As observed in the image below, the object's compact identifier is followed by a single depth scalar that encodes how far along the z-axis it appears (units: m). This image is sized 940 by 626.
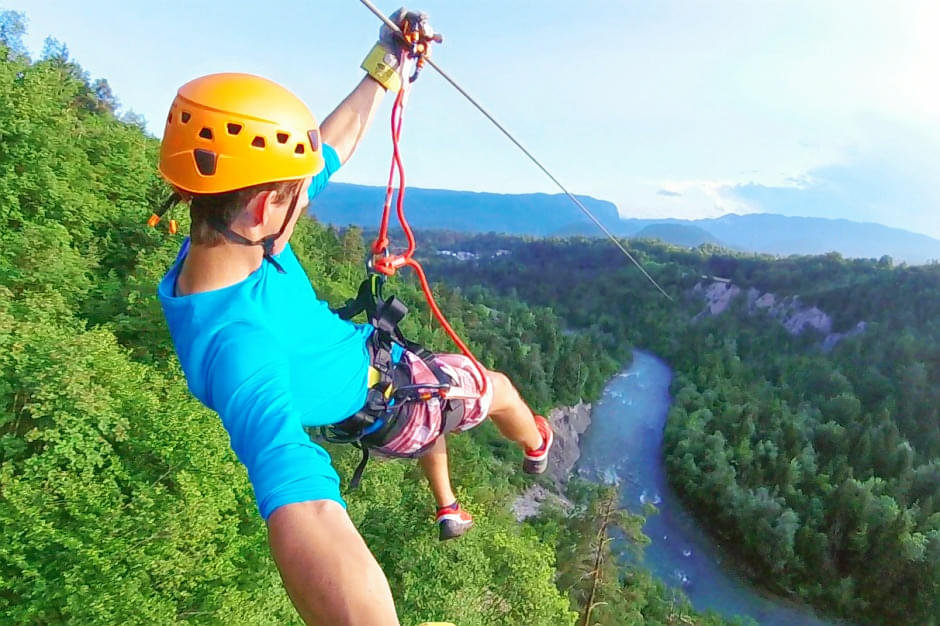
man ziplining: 0.89
